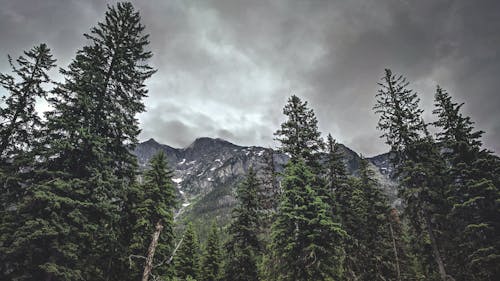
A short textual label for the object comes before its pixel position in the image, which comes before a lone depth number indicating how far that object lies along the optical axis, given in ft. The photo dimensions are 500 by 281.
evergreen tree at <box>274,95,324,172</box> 57.62
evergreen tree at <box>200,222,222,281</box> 87.14
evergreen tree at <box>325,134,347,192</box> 67.10
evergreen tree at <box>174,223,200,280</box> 87.35
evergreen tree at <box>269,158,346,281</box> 43.42
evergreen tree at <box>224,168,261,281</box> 65.26
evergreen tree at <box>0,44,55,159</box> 43.96
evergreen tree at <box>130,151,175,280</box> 48.80
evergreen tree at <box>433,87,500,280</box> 46.11
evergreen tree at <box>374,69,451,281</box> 55.01
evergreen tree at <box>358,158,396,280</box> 67.15
